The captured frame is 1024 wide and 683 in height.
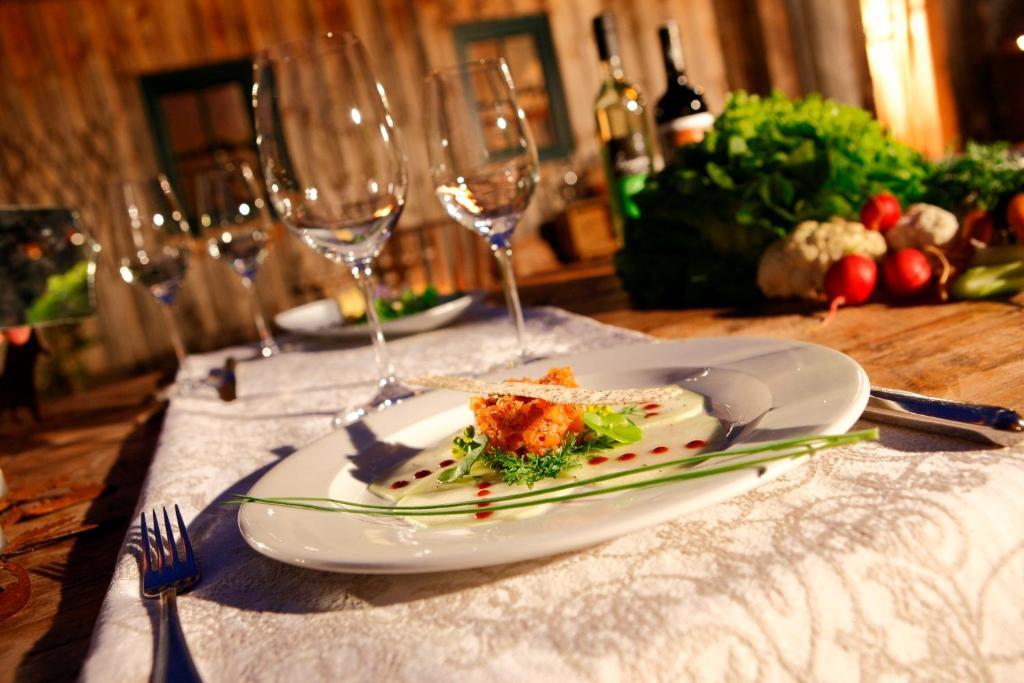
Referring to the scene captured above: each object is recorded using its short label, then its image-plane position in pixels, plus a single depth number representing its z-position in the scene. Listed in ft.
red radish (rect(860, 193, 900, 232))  3.36
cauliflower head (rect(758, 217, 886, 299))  3.35
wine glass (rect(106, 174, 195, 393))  4.13
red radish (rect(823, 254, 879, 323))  3.20
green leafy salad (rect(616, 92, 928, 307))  3.58
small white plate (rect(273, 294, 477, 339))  4.44
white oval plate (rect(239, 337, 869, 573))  1.32
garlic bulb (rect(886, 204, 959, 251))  3.23
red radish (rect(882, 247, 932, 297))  3.17
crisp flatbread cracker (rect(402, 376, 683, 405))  1.70
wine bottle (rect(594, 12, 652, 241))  5.02
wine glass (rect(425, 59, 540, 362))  2.85
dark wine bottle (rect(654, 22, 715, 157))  4.75
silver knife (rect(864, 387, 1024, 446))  1.58
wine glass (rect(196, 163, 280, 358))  4.54
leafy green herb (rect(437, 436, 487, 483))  1.86
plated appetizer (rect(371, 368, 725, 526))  1.73
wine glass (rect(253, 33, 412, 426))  2.70
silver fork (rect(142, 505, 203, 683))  1.31
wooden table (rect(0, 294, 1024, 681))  1.77
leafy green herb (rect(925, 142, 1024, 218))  3.24
